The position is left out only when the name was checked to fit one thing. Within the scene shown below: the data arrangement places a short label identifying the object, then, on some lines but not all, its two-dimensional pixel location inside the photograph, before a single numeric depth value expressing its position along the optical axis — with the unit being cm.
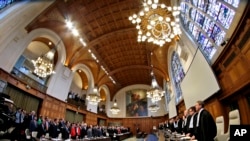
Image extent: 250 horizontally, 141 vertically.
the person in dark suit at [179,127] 641
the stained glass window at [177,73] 1144
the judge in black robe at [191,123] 344
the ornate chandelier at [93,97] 1341
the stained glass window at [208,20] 473
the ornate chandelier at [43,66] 801
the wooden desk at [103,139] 779
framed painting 2397
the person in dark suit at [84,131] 1011
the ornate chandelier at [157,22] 517
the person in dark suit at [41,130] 712
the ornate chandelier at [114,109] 1878
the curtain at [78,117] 1528
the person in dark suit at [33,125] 635
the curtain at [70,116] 1385
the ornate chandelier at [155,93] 1305
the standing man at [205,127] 289
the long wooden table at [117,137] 1162
